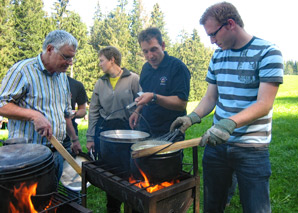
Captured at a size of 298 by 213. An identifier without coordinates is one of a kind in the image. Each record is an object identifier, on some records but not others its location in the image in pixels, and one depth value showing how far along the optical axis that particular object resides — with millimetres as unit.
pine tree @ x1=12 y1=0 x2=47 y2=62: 27453
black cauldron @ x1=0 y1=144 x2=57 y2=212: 1682
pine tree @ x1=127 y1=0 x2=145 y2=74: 34812
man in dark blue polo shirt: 3191
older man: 2297
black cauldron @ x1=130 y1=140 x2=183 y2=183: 1937
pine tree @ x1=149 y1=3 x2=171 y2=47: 40969
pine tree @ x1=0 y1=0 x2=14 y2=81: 25781
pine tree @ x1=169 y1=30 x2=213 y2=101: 39875
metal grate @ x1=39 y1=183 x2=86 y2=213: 1863
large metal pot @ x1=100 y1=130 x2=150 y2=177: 2240
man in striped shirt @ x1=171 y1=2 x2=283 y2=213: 1954
